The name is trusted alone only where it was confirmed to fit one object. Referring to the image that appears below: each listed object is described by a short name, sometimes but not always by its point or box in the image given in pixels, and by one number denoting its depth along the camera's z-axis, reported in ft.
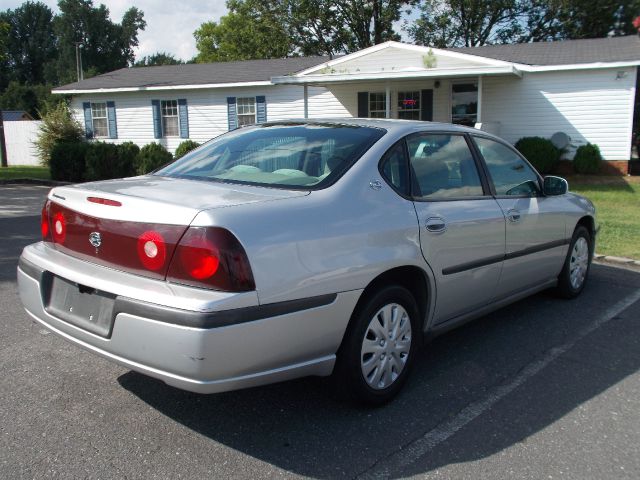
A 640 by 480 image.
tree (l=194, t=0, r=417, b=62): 113.19
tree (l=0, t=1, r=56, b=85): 270.46
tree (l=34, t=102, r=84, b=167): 75.61
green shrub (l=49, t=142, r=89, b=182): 57.72
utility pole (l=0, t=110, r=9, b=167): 82.53
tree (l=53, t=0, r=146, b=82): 265.34
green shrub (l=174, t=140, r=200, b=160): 63.39
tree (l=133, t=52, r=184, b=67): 281.13
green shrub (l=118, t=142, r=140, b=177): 57.62
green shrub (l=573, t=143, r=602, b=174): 52.06
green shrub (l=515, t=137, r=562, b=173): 52.37
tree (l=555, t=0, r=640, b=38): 105.70
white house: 52.75
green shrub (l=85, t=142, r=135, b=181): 56.85
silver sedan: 8.77
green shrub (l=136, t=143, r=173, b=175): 57.00
